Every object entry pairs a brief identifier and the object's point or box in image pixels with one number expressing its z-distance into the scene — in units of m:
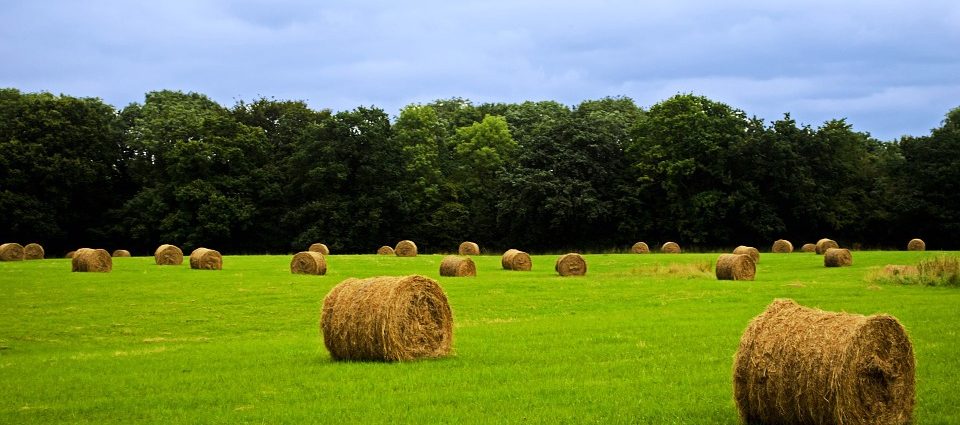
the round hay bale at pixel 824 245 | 59.31
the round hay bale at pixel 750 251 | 52.16
